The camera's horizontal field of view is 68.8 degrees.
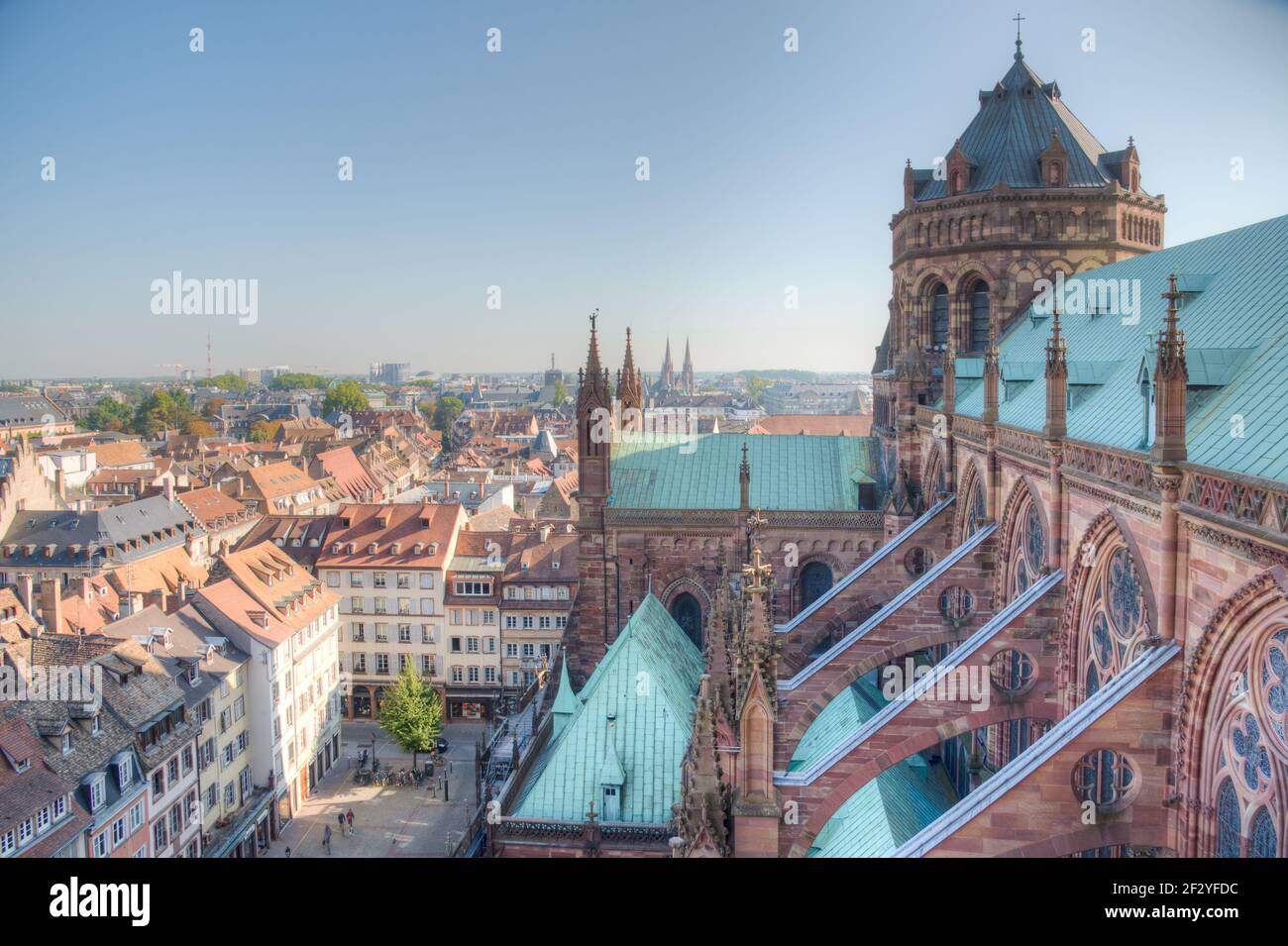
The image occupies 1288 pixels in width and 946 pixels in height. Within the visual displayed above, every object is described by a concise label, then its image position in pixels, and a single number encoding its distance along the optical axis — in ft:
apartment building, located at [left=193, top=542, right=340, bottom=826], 141.38
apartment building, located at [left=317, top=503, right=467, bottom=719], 188.44
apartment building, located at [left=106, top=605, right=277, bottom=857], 124.26
